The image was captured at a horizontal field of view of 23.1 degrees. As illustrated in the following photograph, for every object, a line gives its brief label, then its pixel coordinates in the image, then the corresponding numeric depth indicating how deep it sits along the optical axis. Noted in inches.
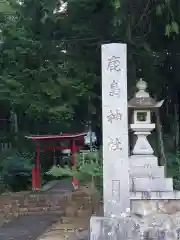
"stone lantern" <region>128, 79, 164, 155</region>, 290.5
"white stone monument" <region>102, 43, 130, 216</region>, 244.8
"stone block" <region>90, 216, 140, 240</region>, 249.0
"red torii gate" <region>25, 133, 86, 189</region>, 602.5
